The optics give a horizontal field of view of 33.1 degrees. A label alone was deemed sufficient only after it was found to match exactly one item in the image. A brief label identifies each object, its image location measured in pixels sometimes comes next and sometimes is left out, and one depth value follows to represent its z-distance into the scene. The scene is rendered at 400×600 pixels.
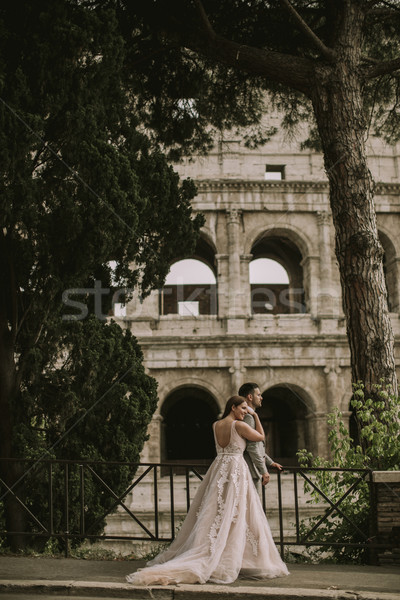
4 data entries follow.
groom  5.56
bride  4.85
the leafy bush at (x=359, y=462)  6.66
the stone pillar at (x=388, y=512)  5.99
